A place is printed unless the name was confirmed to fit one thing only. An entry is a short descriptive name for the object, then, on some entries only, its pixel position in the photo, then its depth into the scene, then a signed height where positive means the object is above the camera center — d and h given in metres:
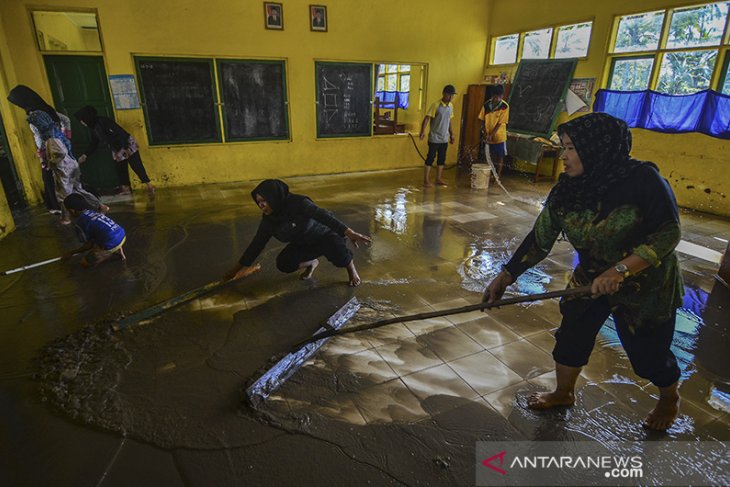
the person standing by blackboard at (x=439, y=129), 7.88 -0.56
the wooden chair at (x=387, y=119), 11.68 -0.65
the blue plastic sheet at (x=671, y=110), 6.37 -0.15
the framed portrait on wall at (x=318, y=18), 8.31 +1.52
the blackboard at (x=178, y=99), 7.58 -0.06
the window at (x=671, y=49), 6.42 +0.81
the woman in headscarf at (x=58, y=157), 5.53 -0.81
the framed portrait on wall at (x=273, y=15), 7.95 +1.48
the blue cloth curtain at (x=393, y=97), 13.34 +0.02
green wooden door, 6.98 +0.00
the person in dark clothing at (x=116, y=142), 6.73 -0.76
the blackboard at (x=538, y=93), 8.47 +0.12
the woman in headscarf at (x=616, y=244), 1.87 -0.66
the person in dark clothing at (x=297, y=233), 3.59 -1.19
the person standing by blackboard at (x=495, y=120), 7.93 -0.40
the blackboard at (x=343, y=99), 8.98 -0.03
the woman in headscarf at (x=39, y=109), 5.67 -0.23
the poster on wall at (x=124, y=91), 7.33 +0.07
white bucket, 8.21 -1.46
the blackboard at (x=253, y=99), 8.18 -0.05
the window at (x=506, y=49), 9.64 +1.12
